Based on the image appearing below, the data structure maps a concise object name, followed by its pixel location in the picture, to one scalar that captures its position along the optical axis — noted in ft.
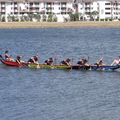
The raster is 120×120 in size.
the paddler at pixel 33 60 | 172.86
